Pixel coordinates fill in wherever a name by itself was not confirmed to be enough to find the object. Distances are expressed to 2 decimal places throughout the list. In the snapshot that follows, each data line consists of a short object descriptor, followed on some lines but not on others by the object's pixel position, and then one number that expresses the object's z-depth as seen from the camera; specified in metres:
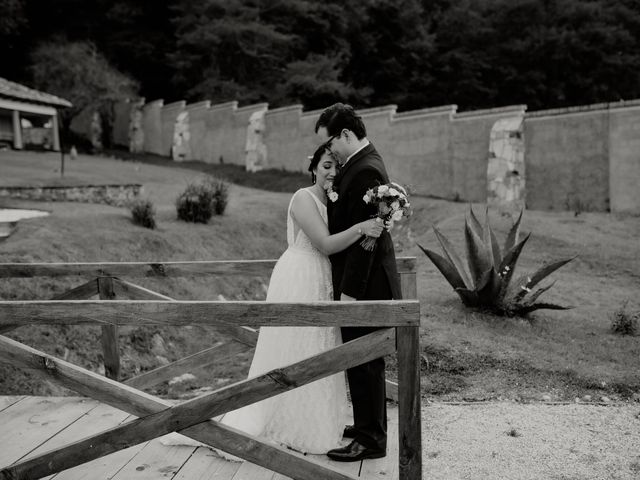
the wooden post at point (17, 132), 27.40
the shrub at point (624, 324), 8.09
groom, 4.06
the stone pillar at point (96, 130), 36.05
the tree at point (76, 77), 32.31
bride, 4.30
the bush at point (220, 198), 15.21
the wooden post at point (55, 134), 29.33
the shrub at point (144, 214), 13.22
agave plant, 8.16
